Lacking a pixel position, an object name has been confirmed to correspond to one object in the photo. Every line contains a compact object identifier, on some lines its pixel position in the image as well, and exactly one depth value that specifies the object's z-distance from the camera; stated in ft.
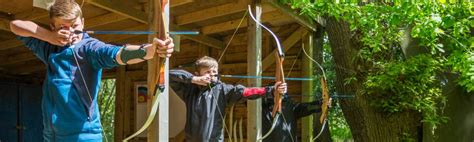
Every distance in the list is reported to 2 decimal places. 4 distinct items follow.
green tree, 14.49
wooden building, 14.97
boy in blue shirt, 6.34
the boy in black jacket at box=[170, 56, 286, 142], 11.75
